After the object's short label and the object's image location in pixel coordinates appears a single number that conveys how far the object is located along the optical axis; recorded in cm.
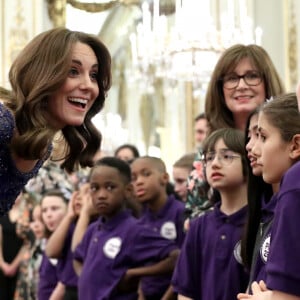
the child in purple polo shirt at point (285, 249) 290
